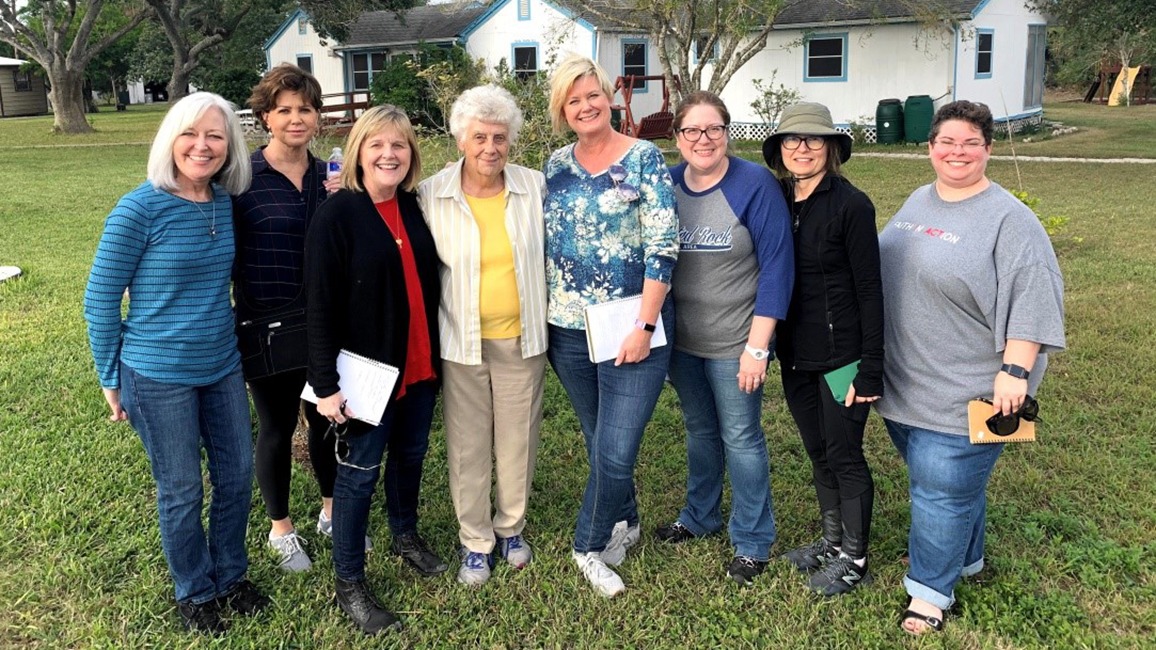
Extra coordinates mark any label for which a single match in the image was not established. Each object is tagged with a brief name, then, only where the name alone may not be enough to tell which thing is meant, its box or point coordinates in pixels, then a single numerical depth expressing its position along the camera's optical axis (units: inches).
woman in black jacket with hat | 119.0
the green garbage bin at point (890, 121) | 782.5
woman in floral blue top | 122.1
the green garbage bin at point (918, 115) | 771.4
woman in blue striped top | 111.1
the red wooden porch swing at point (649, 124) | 743.0
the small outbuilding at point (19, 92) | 1800.0
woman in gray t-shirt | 109.0
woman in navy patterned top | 124.6
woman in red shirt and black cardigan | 116.7
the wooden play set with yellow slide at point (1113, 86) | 1375.5
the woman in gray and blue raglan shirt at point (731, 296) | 122.6
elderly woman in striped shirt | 124.2
